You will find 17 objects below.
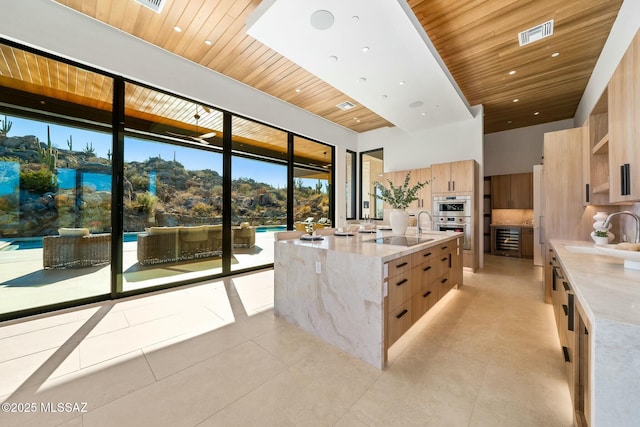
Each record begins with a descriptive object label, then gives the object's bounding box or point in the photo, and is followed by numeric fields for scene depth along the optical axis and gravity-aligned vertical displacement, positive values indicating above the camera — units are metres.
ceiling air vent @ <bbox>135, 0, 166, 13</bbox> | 2.64 +2.31
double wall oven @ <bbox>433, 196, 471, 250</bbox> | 4.90 +0.00
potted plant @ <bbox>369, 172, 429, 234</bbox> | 3.01 +0.09
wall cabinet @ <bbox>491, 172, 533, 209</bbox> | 6.25 +0.62
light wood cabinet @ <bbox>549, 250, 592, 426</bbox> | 1.15 -0.78
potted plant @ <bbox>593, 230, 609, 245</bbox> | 2.16 -0.20
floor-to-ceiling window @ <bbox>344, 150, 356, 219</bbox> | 7.13 +0.86
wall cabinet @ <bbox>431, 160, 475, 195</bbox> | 4.89 +0.77
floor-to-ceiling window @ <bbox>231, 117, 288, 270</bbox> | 4.55 +0.47
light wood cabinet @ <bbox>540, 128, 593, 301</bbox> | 3.10 +0.35
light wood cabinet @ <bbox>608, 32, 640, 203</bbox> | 1.59 +0.62
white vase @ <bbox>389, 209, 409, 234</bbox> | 3.08 -0.08
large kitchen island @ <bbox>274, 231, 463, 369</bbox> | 1.88 -0.66
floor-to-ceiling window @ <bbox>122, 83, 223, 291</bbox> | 3.40 +0.36
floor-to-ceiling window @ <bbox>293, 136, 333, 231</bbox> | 5.66 +0.77
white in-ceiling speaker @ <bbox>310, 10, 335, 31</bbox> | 2.39 +1.97
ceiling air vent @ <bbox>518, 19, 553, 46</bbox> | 2.94 +2.28
